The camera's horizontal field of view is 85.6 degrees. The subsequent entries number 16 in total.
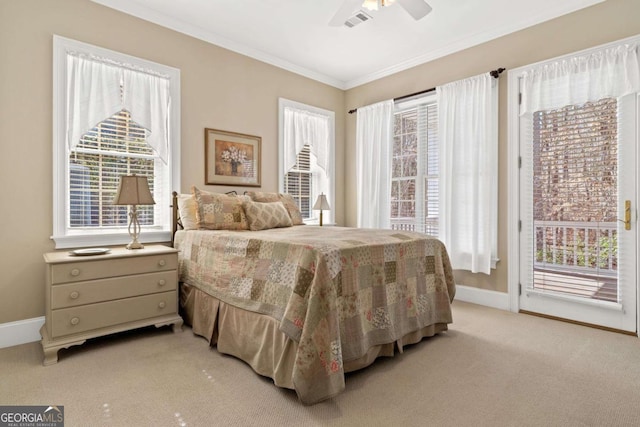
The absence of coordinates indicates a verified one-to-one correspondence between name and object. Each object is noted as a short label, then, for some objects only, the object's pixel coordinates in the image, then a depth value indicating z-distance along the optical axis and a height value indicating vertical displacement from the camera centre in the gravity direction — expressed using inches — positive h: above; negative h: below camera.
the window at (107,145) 112.3 +25.2
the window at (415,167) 168.4 +24.1
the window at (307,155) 178.4 +32.9
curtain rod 140.9 +59.3
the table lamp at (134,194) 109.3 +6.7
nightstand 92.5 -23.2
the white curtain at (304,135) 179.0 +43.1
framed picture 148.4 +25.5
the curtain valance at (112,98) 114.6 +41.7
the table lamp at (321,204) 177.8 +5.4
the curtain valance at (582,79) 112.1 +47.5
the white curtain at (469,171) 143.9 +19.0
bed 72.4 -20.2
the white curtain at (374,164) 183.2 +27.8
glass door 114.5 +0.5
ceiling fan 98.1 +60.5
